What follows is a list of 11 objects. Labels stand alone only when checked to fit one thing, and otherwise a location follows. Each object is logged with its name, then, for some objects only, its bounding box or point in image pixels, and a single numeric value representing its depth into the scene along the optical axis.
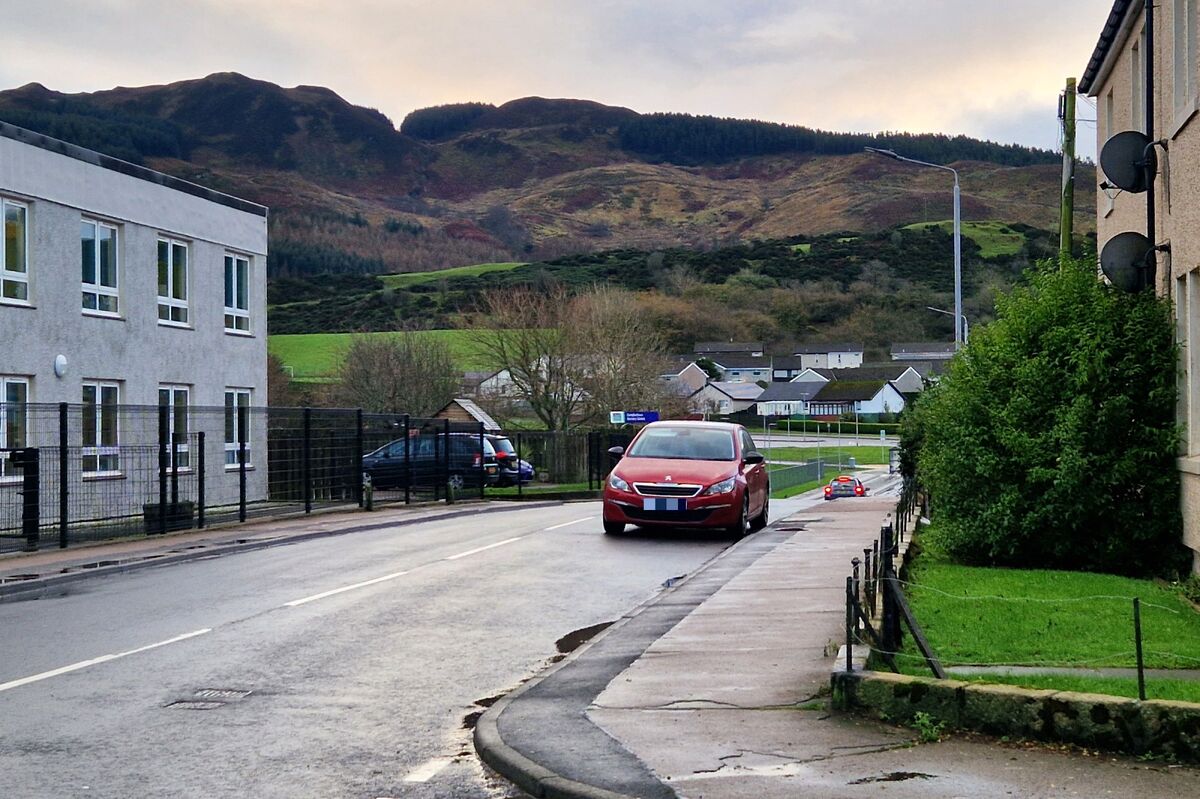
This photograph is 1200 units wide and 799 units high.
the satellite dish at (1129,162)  14.05
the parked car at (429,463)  30.42
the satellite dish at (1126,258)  14.65
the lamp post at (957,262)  33.50
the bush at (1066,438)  13.96
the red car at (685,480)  19.06
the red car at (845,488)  53.06
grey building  21.73
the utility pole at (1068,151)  21.08
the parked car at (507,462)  42.56
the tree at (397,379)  69.50
